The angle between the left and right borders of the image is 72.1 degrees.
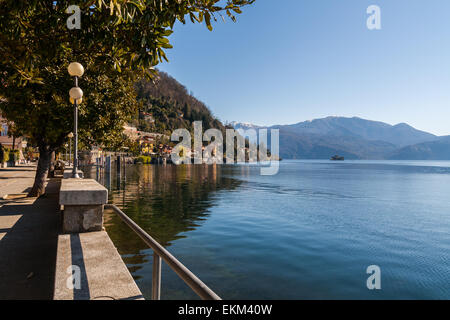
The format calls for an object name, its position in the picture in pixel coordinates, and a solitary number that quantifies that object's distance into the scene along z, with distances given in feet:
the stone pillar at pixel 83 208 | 18.38
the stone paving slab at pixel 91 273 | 10.92
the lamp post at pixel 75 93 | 30.94
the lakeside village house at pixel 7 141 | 244.67
